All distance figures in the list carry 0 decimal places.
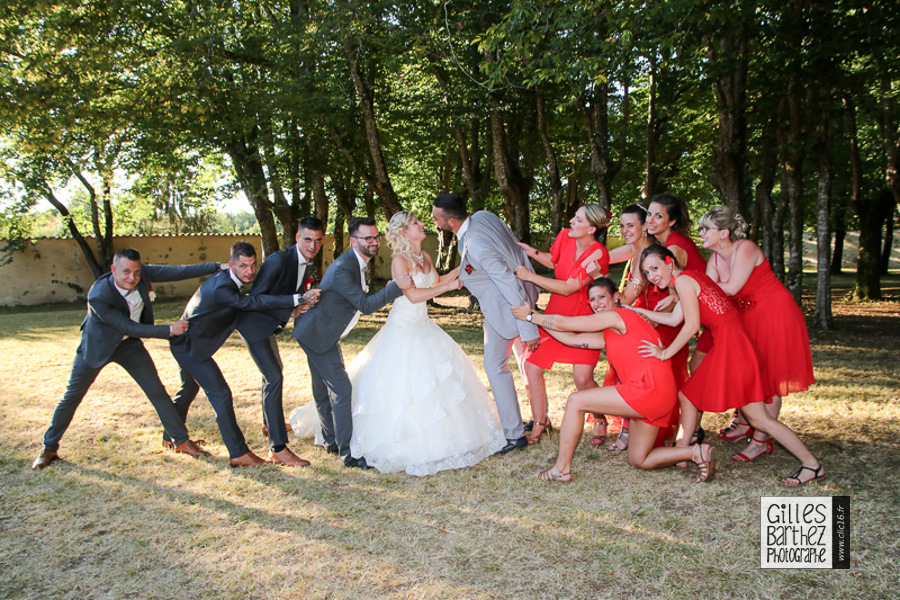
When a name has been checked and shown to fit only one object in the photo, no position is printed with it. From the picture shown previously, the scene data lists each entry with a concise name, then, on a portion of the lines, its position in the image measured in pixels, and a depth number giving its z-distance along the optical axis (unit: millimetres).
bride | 4875
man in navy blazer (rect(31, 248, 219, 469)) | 4797
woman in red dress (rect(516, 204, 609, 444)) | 4973
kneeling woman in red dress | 4188
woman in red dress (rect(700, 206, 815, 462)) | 4418
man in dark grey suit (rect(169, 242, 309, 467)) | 4785
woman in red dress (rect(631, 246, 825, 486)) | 4199
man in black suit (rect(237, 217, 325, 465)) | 4996
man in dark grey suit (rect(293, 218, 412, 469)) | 4793
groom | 4988
